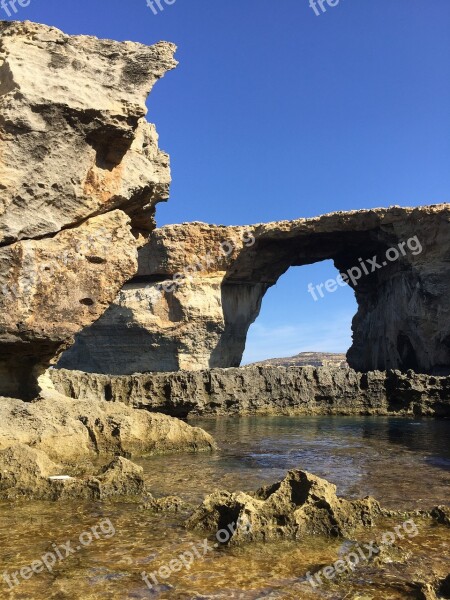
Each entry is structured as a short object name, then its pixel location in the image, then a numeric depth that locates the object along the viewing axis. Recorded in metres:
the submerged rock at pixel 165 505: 6.32
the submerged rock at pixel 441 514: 5.64
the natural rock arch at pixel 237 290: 32.97
